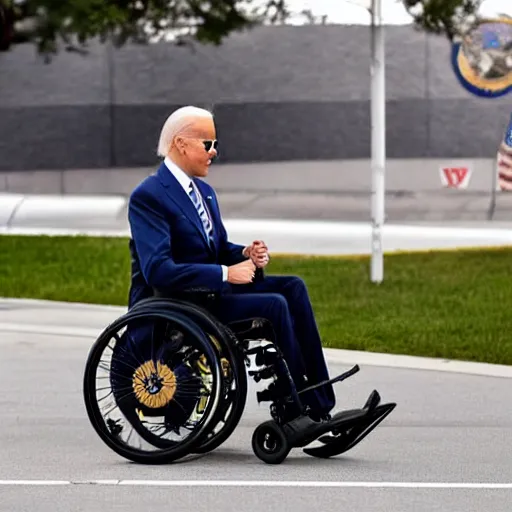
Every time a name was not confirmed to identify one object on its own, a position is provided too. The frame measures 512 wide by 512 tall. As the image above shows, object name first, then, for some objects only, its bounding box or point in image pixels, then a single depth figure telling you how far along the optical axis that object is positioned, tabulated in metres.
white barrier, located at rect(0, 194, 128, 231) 23.52
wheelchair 7.86
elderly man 7.94
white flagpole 16.34
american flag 20.29
